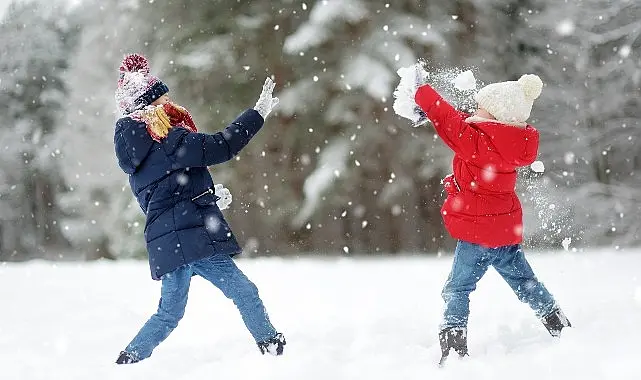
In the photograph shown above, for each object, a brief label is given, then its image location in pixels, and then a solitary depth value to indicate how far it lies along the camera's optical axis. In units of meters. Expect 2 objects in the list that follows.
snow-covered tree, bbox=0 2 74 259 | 22.56
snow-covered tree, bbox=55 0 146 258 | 13.78
